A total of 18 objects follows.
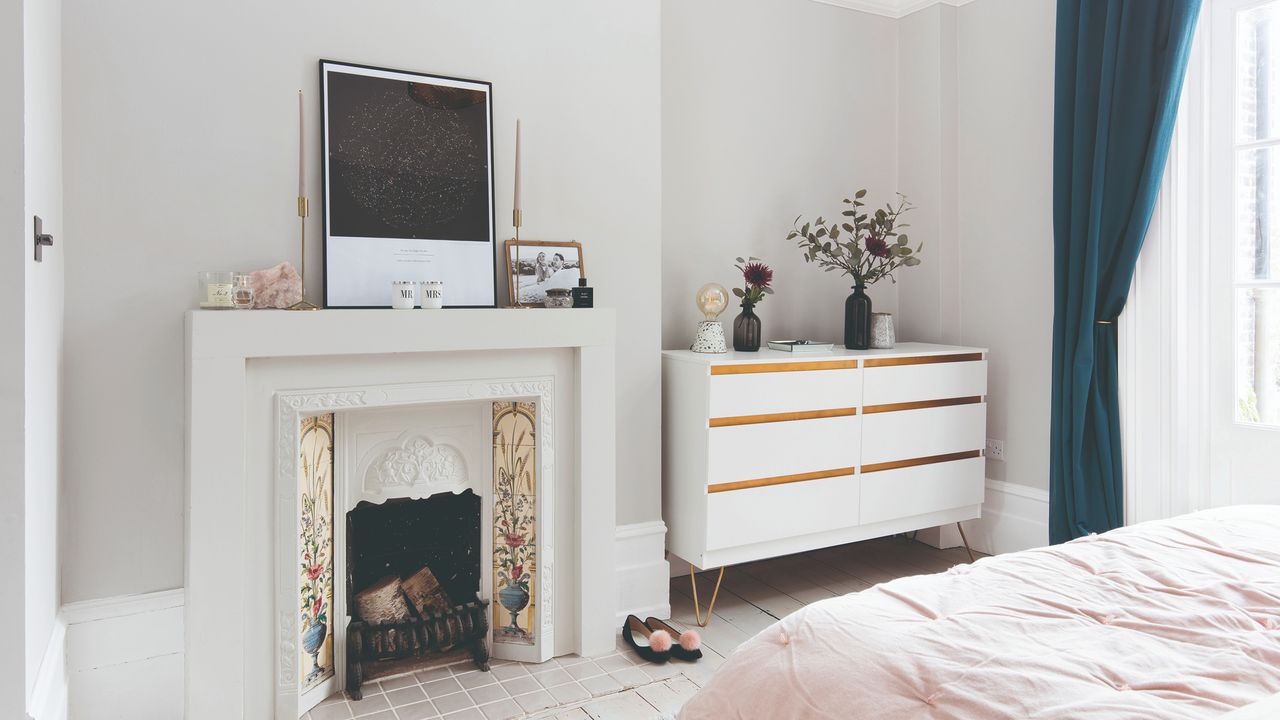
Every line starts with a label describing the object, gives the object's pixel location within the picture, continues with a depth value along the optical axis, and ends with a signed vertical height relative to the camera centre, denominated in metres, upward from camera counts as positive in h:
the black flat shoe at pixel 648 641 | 2.53 -0.93
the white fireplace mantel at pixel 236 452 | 2.04 -0.25
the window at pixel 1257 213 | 2.65 +0.46
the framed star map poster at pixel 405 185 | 2.35 +0.50
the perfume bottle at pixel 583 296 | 2.57 +0.18
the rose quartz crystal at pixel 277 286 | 2.19 +0.18
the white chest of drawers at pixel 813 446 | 2.75 -0.34
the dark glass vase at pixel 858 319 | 3.25 +0.13
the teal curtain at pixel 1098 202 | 2.79 +0.54
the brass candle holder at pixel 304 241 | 2.19 +0.31
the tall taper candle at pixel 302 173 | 2.20 +0.49
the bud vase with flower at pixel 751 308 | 3.09 +0.17
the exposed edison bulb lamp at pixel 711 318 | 2.99 +0.13
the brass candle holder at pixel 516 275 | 2.47 +0.24
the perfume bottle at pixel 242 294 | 2.12 +0.15
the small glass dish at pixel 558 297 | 2.57 +0.17
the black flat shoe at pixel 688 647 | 2.54 -0.93
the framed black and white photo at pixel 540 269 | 2.62 +0.27
